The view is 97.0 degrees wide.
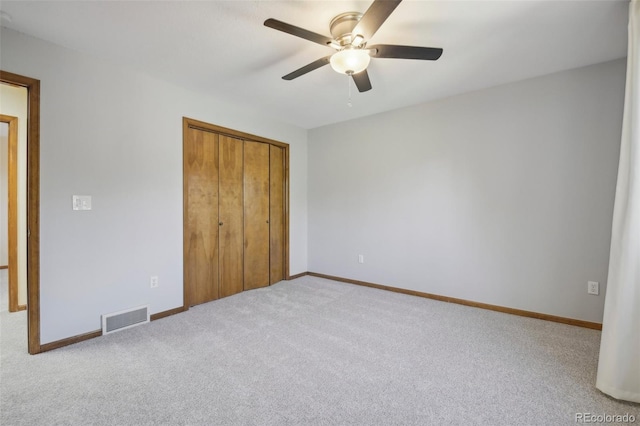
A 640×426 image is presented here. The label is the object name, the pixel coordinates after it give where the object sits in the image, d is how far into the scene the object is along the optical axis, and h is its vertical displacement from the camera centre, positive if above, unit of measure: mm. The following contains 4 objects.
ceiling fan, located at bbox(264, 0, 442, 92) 1688 +1058
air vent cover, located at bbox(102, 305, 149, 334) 2516 -1074
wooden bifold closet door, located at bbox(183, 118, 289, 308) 3266 -74
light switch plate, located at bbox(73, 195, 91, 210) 2359 +2
